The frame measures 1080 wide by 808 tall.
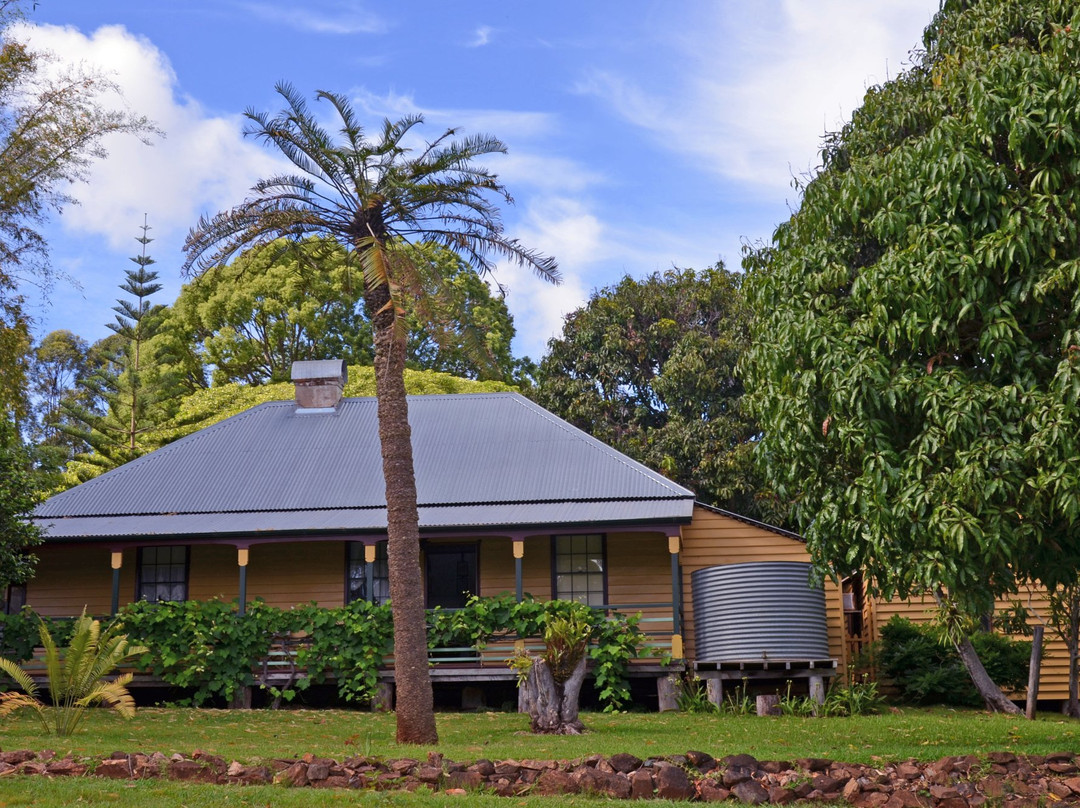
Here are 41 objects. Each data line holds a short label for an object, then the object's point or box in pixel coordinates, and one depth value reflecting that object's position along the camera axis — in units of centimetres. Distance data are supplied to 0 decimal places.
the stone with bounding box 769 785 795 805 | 881
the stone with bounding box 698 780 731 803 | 887
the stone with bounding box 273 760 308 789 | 923
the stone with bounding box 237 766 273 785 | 934
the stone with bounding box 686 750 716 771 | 973
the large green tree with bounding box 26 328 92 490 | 4752
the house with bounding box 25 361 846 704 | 2011
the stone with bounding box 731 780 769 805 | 877
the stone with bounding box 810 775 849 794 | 890
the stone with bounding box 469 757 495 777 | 943
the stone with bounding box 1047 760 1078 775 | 974
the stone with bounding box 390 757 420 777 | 962
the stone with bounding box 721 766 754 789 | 904
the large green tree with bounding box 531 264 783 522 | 3047
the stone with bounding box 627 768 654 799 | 897
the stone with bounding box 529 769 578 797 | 912
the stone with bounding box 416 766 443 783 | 933
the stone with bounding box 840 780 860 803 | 880
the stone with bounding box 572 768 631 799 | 898
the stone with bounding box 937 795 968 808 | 852
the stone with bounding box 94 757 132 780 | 951
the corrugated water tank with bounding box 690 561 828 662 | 1845
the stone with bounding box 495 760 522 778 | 941
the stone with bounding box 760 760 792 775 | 946
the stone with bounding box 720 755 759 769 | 952
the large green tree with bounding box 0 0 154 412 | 1844
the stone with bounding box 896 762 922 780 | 931
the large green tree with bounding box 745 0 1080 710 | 1057
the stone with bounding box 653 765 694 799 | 891
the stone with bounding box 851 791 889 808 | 868
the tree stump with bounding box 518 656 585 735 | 1440
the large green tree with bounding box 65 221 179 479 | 3388
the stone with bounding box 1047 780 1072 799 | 881
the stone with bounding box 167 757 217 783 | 941
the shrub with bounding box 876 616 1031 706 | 1952
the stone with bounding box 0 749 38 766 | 1005
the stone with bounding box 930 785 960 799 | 861
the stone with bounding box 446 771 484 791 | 924
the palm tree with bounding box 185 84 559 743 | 1365
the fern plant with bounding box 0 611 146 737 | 1370
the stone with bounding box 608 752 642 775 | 949
